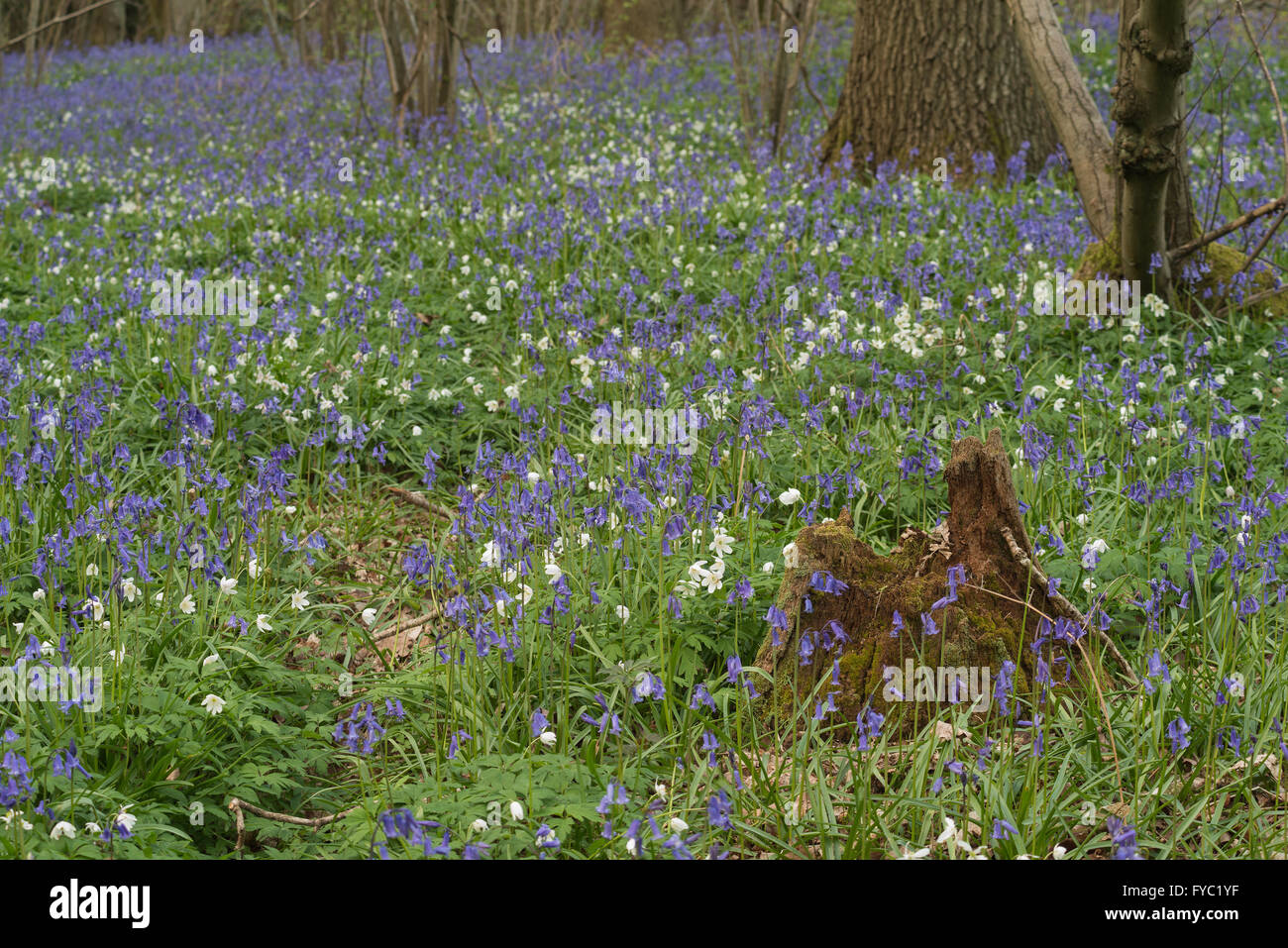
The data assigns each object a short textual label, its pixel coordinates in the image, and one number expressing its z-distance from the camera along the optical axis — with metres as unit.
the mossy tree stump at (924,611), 3.25
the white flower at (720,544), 3.58
